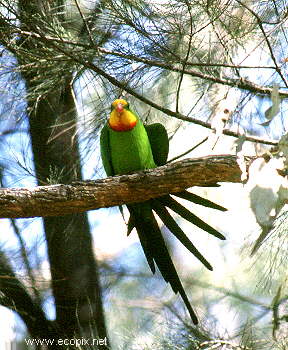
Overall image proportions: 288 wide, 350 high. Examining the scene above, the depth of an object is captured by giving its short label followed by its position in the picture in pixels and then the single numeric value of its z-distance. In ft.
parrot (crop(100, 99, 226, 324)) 27.19
